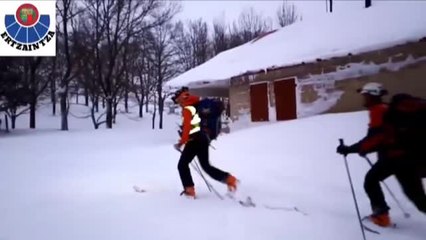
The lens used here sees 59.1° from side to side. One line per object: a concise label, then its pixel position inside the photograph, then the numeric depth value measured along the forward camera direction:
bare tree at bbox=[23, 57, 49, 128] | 29.73
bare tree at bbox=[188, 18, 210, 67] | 45.78
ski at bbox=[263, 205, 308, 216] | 5.29
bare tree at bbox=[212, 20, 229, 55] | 45.75
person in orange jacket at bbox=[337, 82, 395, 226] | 4.52
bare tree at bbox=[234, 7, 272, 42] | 46.41
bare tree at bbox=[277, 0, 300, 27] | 44.88
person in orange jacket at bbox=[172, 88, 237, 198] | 6.03
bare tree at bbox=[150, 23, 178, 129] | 40.09
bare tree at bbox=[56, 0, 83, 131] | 29.89
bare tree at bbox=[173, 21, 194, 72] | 44.47
